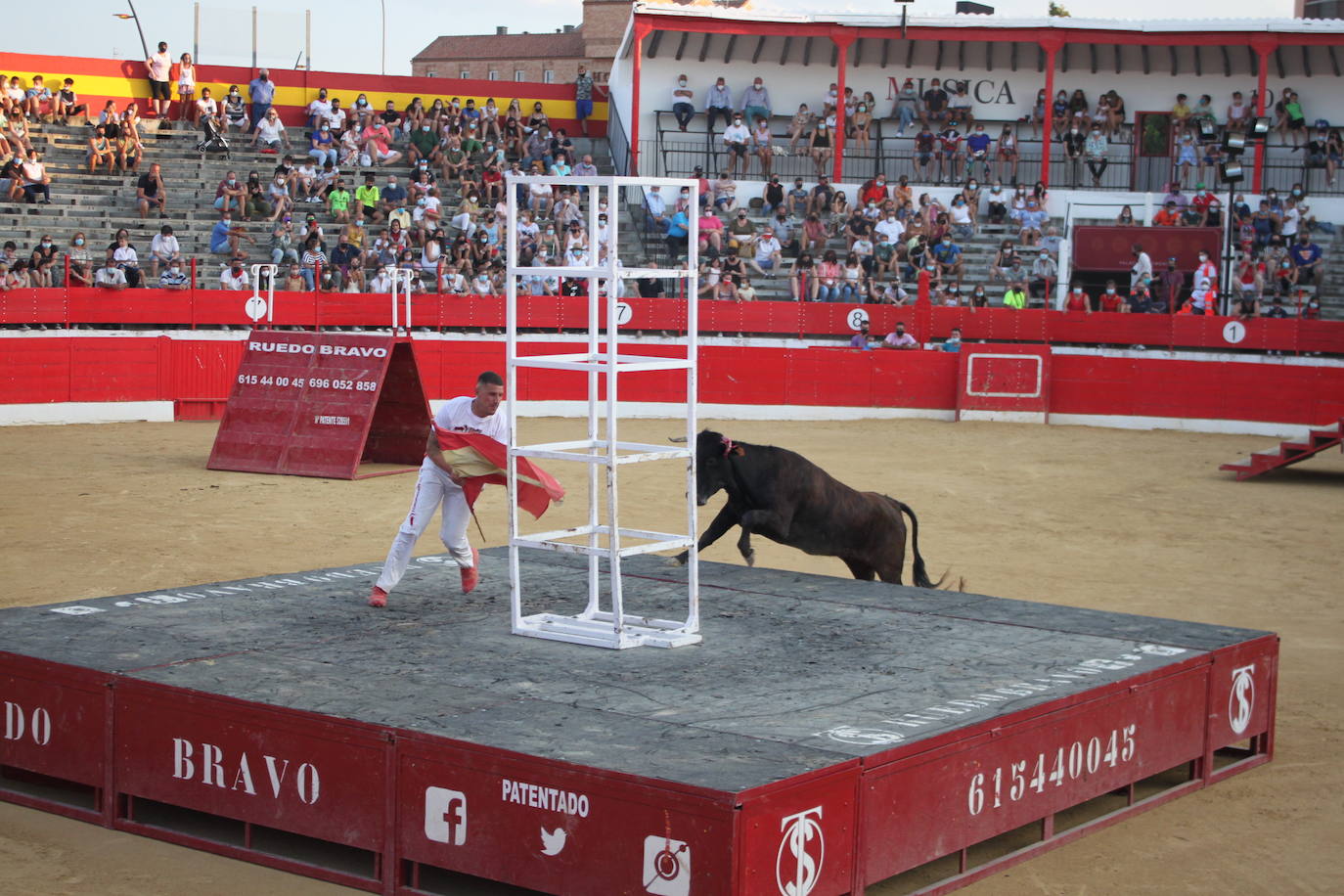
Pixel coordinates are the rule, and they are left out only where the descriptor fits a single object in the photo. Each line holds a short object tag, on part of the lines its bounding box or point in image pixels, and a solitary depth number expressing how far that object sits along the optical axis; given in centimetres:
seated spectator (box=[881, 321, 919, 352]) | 2605
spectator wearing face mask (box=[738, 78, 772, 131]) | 3334
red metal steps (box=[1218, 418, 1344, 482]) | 1905
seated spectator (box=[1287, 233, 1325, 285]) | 2836
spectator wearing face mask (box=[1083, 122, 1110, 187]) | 3228
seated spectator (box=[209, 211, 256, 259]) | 2705
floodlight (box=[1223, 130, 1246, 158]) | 2589
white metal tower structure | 794
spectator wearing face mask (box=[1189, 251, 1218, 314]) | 2688
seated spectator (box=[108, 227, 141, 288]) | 2425
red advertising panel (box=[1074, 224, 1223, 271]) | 2991
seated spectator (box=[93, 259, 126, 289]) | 2389
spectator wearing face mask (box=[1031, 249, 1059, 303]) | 2834
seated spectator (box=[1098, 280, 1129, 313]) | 2697
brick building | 8156
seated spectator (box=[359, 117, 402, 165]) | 3083
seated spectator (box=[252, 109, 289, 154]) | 3080
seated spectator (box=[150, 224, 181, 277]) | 2578
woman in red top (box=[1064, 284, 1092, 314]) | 2673
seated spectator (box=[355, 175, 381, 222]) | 2894
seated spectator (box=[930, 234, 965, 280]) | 2870
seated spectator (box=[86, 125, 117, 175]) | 2878
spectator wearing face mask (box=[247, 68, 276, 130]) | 3156
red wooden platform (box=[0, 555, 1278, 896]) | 599
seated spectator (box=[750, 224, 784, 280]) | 2898
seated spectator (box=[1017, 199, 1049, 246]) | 2991
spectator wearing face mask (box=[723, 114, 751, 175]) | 3212
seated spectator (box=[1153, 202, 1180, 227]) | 3002
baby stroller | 3017
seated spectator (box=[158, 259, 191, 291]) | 2466
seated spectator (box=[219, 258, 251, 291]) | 2520
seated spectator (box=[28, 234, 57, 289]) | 2373
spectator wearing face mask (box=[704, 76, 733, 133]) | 3309
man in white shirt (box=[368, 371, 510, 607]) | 931
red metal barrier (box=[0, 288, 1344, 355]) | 2422
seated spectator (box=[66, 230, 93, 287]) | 2419
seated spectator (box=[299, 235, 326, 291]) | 2625
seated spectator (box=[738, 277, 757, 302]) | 2720
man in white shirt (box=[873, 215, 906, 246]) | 2942
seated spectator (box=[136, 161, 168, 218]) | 2792
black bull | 1064
